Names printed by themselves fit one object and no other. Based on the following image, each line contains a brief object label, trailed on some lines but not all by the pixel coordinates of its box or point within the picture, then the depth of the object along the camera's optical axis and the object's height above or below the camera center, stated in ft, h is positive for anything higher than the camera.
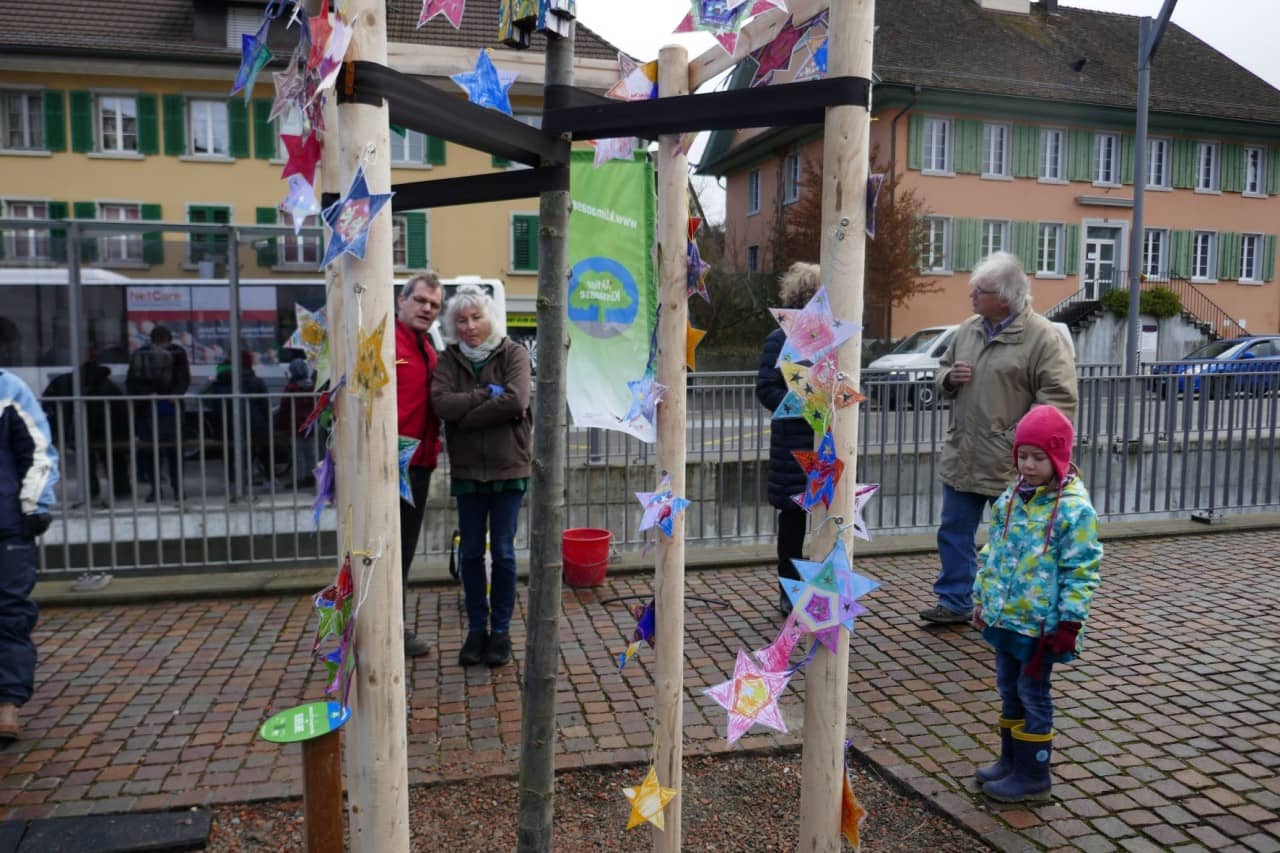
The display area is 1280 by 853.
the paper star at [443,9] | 7.57 +2.62
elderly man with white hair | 16.52 -0.71
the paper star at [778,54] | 8.81 +2.69
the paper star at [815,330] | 8.14 +0.15
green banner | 9.82 +0.60
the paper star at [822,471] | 8.43 -1.06
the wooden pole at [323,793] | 8.95 -4.12
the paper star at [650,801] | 9.53 -4.42
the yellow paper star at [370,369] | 6.92 -0.16
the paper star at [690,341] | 9.75 +0.06
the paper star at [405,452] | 9.03 -0.99
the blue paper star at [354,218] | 6.64 +0.87
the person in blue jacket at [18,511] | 13.98 -2.38
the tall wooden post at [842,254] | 7.97 +0.78
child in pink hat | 11.50 -2.87
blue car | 28.35 -0.89
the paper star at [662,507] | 9.49 -1.54
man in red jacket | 15.84 -0.60
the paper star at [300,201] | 7.51 +1.11
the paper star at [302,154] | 7.80 +1.52
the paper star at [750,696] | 8.77 -3.16
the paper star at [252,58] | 7.48 +2.21
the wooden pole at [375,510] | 6.72 -1.20
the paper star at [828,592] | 8.52 -2.12
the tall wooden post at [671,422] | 9.38 -0.73
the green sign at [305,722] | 7.99 -3.19
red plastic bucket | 21.27 -4.58
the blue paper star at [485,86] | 7.94 +2.12
